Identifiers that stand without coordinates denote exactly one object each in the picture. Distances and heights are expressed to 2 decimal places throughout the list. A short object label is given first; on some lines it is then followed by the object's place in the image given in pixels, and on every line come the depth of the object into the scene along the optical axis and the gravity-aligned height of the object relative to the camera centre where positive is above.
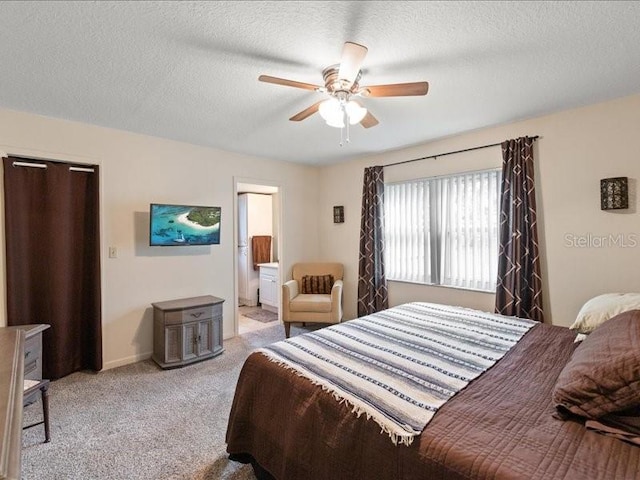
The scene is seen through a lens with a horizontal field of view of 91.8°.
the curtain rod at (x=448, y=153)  3.15 +0.97
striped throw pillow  4.42 -0.60
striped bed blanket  1.28 -0.66
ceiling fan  1.70 +0.91
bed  0.97 -0.69
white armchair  3.97 -0.84
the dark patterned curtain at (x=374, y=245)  4.10 -0.05
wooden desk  0.76 -0.52
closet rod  2.68 +0.74
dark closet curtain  2.69 -0.11
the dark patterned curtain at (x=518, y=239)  2.89 +0.00
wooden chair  1.86 -0.90
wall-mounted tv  3.29 +0.22
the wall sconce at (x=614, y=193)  2.46 +0.35
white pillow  1.89 -0.46
